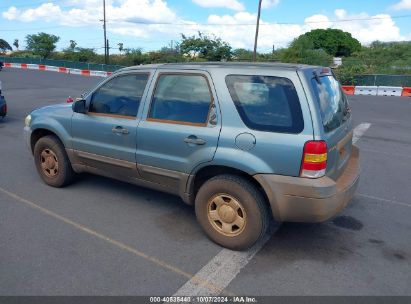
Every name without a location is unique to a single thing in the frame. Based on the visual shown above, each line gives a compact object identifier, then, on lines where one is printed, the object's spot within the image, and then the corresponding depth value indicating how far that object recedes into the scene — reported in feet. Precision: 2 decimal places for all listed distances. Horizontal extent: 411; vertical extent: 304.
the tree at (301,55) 100.94
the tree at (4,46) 234.38
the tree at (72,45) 177.88
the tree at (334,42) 226.79
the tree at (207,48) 119.34
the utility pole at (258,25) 96.52
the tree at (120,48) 174.60
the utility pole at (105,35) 135.99
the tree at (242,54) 125.80
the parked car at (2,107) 30.32
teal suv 10.14
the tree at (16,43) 289.94
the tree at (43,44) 186.39
